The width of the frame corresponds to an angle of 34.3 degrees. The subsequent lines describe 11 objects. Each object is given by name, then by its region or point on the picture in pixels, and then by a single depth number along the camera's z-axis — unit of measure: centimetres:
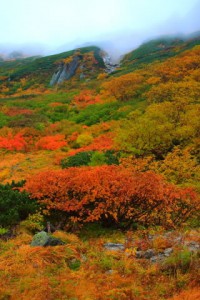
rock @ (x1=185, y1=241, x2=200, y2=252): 912
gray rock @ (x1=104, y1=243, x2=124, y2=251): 1025
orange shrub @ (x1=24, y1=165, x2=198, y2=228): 1297
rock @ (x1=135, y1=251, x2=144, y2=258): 932
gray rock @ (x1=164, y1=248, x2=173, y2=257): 923
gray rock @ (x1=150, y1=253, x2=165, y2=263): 887
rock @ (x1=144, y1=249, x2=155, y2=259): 928
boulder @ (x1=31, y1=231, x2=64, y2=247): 989
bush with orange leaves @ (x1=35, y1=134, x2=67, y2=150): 3269
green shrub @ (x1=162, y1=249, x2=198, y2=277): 802
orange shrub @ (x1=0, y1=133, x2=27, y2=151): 3294
